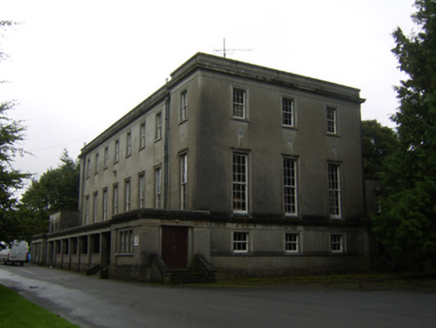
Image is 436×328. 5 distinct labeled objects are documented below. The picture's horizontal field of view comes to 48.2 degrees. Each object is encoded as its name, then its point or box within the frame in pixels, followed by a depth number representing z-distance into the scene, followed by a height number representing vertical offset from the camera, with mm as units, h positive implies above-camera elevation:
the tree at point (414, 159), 22625 +3997
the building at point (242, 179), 25031 +3705
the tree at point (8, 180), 18375 +2324
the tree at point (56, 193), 65250 +6417
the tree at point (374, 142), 43150 +8877
